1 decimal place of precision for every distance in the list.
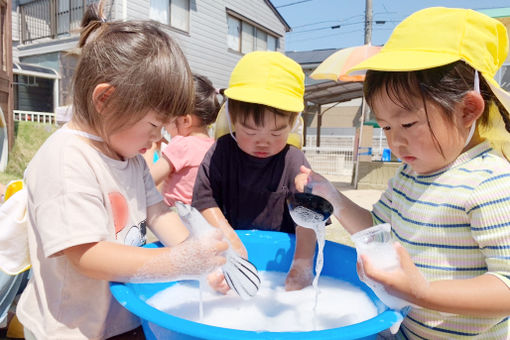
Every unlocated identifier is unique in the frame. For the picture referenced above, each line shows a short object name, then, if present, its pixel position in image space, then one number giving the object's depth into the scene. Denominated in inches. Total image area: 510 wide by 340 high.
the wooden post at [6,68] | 183.0
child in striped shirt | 32.1
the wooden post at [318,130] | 371.0
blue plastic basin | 25.4
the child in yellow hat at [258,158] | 56.9
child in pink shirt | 92.6
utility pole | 532.4
